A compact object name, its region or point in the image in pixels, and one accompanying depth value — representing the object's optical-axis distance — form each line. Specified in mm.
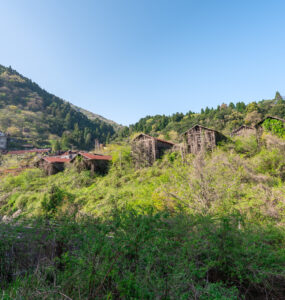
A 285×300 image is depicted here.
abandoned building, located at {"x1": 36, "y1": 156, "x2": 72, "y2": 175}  23984
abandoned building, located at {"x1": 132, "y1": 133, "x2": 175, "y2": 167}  19391
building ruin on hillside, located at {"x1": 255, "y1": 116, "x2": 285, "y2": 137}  15144
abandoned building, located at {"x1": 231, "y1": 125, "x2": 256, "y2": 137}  23091
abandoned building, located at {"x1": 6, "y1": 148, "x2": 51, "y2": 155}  51834
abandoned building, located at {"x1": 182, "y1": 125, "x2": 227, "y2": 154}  16359
